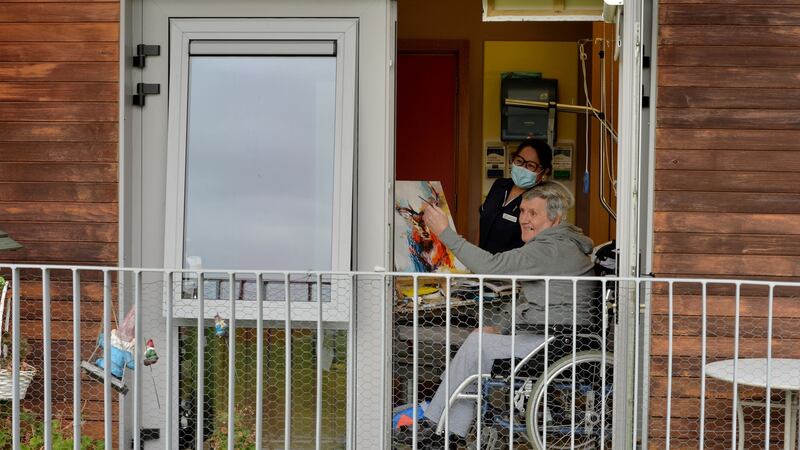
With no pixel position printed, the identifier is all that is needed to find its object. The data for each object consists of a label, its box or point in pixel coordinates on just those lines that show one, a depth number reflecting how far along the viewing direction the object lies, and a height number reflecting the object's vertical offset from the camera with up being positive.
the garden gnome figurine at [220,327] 5.05 -0.43
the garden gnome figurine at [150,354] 4.86 -0.52
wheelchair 4.96 -0.69
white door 5.41 +0.43
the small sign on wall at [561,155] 8.30 +0.52
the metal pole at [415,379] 4.63 -0.59
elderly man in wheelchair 4.98 -0.58
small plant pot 4.93 -0.66
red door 8.47 +0.77
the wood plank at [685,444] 5.04 -0.90
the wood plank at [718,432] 5.02 -0.84
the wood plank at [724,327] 5.05 -0.40
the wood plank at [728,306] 5.04 -0.31
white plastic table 4.36 -0.53
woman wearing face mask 5.91 +0.17
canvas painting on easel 5.88 -0.05
